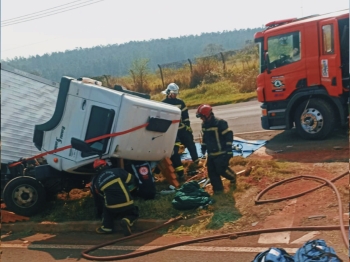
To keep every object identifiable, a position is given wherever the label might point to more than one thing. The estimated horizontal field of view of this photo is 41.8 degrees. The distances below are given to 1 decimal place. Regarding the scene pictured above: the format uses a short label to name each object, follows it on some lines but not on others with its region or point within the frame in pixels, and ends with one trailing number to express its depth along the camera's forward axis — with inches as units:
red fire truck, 371.9
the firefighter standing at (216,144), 275.6
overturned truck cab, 259.9
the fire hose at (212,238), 205.3
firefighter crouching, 241.1
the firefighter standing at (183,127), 351.3
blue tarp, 386.3
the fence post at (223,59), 1092.5
